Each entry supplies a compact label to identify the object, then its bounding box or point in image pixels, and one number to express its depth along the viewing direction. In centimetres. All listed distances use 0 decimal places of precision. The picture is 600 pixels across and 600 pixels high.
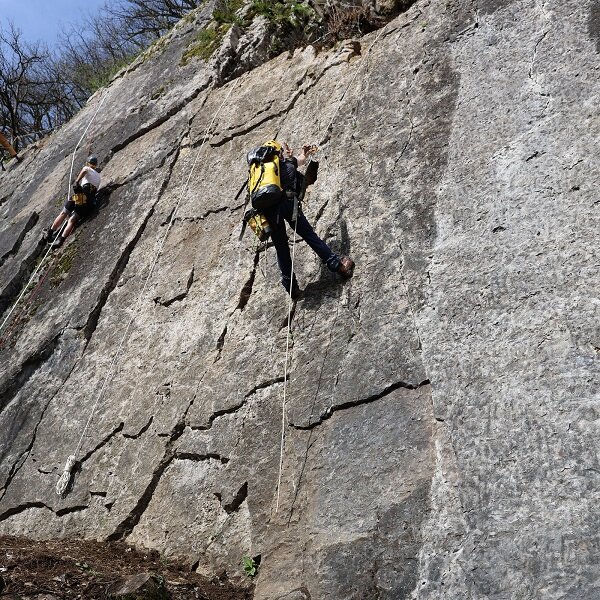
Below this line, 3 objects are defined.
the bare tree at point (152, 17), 2184
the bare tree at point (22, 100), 1922
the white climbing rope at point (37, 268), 906
